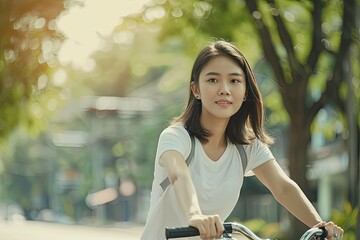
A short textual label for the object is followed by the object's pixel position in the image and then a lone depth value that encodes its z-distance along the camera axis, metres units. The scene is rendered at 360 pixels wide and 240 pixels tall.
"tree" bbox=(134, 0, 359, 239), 16.00
